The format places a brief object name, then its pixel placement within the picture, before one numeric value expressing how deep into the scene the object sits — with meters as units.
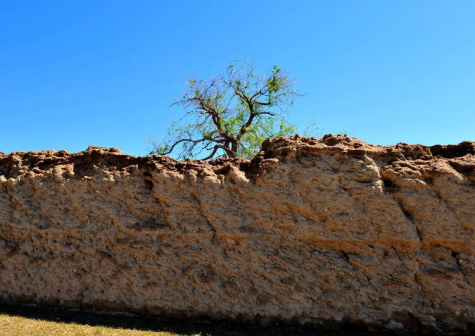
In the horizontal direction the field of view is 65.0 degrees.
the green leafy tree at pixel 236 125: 18.03
